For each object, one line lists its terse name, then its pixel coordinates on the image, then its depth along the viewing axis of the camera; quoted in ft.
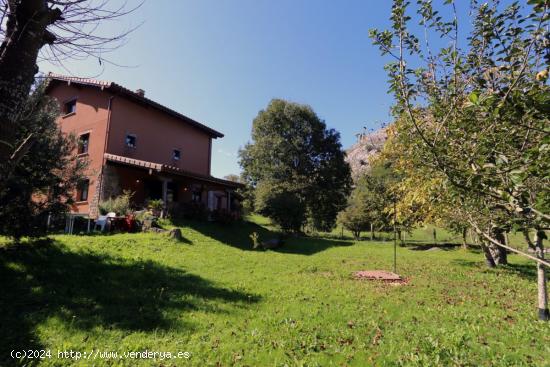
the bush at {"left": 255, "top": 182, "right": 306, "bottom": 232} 82.38
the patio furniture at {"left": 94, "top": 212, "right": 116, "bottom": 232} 47.59
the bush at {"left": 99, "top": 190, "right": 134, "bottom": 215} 51.19
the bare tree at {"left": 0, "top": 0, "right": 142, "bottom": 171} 6.96
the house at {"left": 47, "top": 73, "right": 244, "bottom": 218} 57.57
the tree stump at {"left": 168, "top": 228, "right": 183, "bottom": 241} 43.45
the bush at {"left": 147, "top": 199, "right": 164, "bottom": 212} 54.54
